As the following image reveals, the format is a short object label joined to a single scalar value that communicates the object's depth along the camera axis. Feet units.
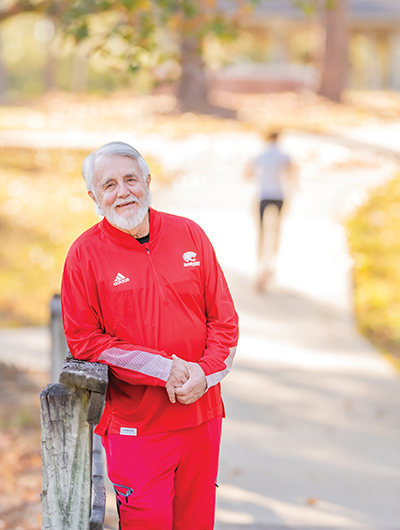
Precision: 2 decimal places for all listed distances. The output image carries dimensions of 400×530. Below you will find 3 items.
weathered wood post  15.02
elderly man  16.88
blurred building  225.97
